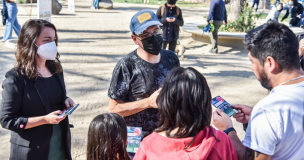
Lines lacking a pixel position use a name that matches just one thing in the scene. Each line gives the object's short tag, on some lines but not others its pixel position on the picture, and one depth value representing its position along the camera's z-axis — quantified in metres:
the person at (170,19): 7.06
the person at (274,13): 12.09
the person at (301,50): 3.69
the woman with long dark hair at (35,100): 2.32
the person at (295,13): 13.66
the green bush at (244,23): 11.44
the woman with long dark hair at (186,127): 1.59
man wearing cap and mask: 2.44
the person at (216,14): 9.16
